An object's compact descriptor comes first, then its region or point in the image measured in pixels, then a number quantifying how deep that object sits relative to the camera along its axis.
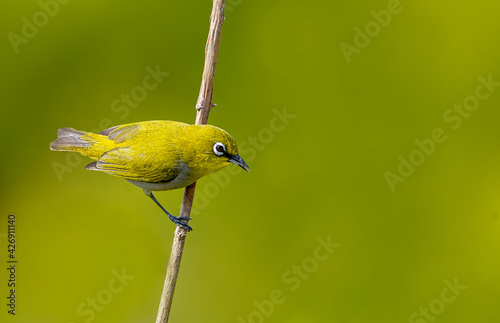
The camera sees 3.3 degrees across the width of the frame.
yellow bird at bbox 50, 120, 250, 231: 4.43
